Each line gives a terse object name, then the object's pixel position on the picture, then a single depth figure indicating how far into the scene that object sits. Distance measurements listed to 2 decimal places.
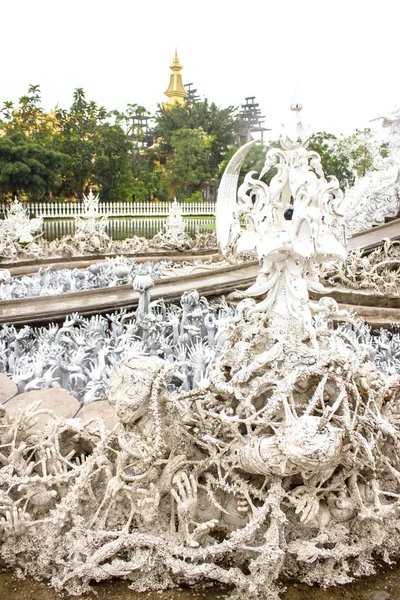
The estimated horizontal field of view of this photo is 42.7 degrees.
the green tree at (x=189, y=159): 33.94
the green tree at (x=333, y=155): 28.23
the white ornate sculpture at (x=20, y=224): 14.15
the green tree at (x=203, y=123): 37.41
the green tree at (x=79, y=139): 28.59
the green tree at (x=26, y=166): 23.40
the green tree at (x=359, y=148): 29.61
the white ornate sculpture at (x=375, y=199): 12.30
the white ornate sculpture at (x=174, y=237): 13.55
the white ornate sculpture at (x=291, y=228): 3.07
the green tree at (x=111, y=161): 29.12
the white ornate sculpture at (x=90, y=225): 13.27
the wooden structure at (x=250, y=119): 41.03
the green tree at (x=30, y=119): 28.30
